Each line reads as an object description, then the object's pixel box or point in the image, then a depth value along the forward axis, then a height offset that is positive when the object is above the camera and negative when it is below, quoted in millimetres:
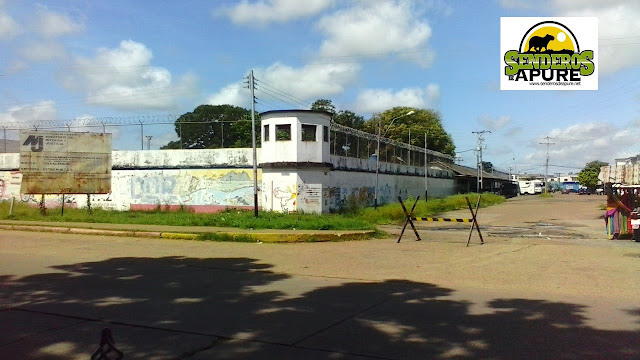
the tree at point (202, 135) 32656 +3794
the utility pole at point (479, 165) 70769 +3623
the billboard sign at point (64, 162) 23844 +1465
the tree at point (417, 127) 72125 +9005
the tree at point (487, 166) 118062 +5726
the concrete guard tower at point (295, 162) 27078 +1553
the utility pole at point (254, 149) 24358 +2077
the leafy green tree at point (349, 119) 71388 +10067
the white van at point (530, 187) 114312 +751
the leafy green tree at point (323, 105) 69444 +11761
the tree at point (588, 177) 89538 +2493
